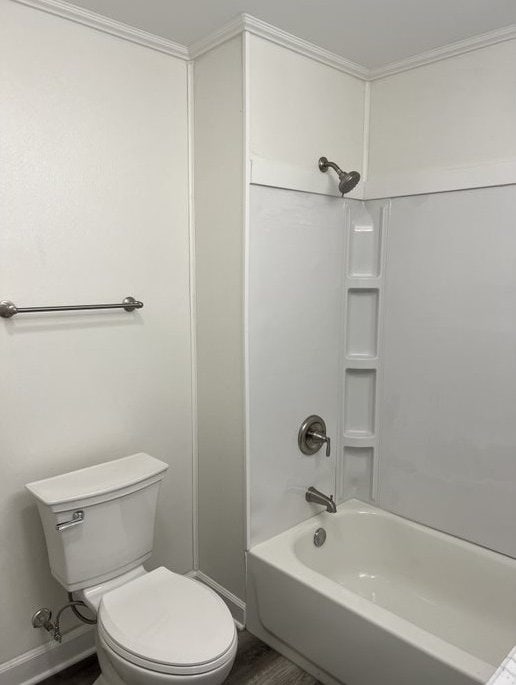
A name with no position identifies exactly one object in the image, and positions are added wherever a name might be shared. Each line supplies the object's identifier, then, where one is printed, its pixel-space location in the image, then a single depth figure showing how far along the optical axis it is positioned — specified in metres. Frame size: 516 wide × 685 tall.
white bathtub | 1.67
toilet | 1.52
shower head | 2.11
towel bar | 1.74
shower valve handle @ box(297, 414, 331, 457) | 2.29
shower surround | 2.01
